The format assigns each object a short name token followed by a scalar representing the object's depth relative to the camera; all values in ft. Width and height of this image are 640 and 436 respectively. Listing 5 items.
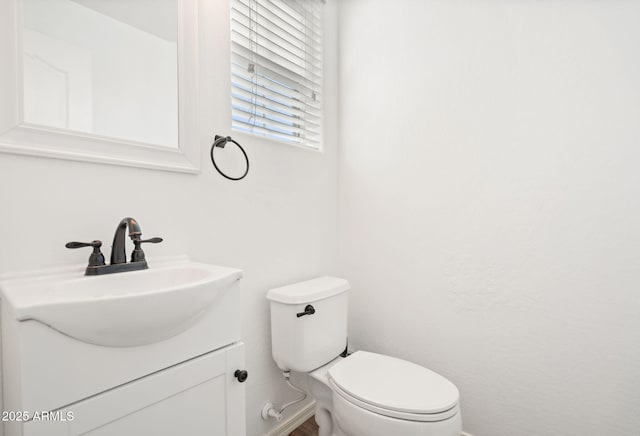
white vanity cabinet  1.73
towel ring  3.64
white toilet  3.09
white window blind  4.18
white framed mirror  2.52
